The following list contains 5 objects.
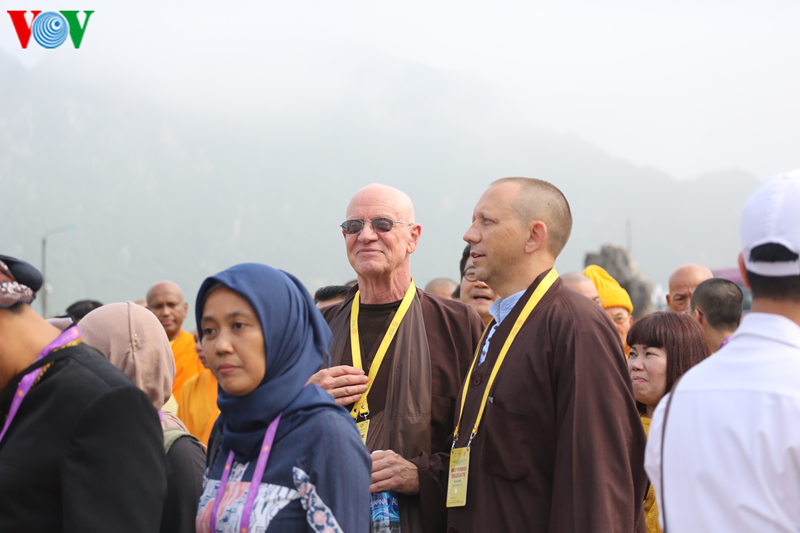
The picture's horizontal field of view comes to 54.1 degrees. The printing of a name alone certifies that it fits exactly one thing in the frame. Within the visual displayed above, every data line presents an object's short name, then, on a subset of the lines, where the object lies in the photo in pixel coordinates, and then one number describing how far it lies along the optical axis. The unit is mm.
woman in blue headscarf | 2117
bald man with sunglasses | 3160
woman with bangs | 3648
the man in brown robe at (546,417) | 2545
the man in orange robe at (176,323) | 7137
